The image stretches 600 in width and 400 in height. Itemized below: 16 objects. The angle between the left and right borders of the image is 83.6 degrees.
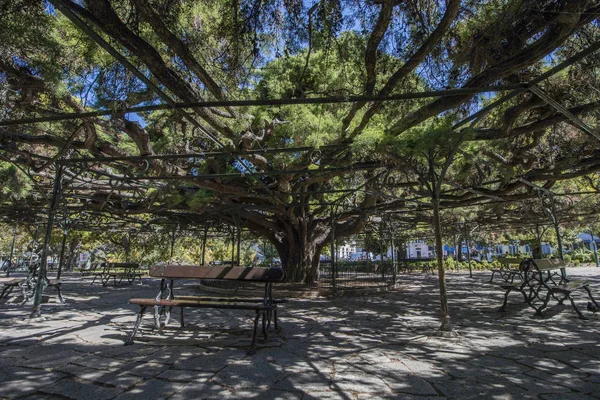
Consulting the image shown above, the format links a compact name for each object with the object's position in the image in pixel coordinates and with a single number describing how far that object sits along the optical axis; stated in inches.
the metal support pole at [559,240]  314.3
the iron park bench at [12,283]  266.6
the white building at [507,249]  1810.2
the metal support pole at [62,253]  363.3
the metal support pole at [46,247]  207.8
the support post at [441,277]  173.5
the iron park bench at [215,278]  151.2
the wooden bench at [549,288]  212.7
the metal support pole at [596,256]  1002.7
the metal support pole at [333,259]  335.6
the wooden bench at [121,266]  467.0
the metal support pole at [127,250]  986.1
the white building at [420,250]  1997.0
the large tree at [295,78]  126.3
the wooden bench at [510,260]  478.3
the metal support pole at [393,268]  422.2
